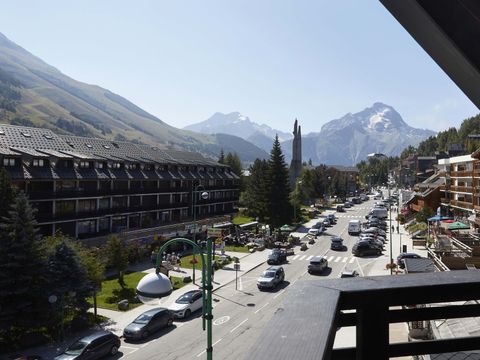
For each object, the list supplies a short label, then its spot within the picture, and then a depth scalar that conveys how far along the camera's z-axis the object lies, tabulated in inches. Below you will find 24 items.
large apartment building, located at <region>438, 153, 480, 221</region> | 2014.0
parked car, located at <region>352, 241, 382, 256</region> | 1782.7
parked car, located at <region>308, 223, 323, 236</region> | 2345.0
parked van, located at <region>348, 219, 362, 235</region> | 2397.9
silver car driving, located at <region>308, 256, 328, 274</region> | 1437.0
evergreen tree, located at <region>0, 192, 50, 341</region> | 849.5
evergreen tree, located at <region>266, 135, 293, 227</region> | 2298.2
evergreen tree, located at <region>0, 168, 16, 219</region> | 1077.8
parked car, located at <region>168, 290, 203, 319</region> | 1023.0
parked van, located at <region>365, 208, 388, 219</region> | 2979.8
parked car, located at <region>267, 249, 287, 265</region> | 1659.7
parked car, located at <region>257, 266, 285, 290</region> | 1254.9
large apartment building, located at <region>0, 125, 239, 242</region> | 1503.4
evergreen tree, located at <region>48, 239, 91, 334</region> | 887.1
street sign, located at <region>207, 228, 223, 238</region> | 1246.2
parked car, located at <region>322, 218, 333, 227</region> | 2724.2
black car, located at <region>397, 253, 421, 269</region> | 1483.5
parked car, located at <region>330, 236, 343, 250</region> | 1926.7
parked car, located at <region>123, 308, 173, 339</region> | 882.1
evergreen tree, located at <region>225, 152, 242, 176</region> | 4254.9
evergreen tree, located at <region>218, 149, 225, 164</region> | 4054.9
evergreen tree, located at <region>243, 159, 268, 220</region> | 2331.4
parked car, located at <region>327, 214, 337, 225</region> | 2893.5
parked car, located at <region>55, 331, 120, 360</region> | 747.4
